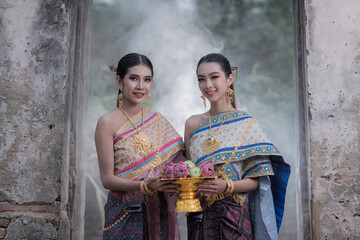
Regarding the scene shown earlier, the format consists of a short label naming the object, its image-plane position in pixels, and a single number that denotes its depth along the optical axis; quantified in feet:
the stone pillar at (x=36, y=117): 10.17
